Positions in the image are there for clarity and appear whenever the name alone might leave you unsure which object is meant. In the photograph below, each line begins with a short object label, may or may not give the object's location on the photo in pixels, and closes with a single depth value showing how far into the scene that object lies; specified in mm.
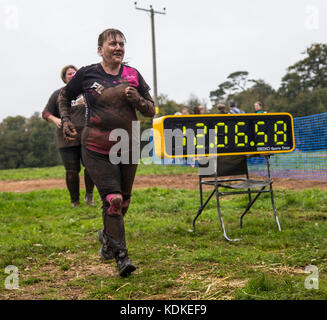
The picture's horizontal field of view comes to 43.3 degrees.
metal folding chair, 5473
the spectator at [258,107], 13190
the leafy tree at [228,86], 60625
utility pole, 25031
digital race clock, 4668
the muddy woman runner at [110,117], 3930
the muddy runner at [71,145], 7316
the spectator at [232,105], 12834
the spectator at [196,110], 12843
